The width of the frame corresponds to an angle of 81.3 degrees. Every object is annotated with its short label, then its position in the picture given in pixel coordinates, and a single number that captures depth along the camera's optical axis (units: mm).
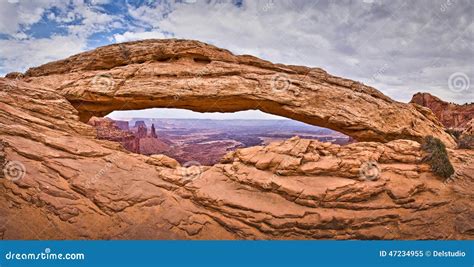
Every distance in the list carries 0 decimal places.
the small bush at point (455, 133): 17006
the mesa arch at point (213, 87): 13656
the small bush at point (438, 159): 10616
